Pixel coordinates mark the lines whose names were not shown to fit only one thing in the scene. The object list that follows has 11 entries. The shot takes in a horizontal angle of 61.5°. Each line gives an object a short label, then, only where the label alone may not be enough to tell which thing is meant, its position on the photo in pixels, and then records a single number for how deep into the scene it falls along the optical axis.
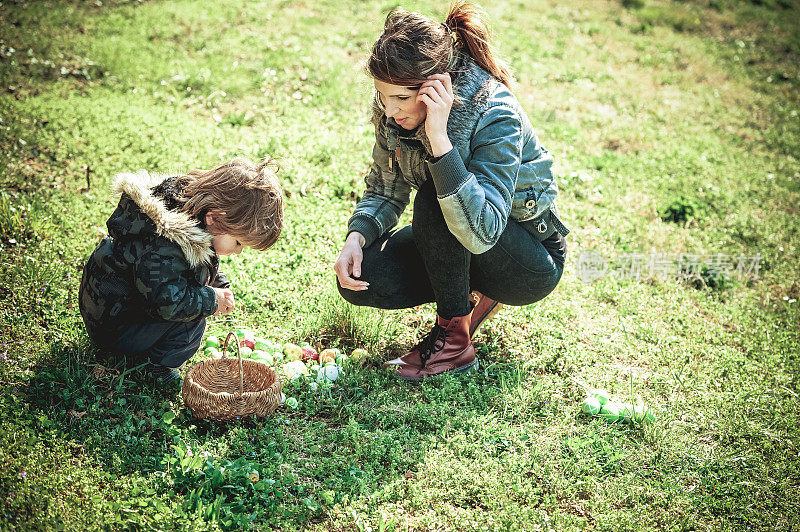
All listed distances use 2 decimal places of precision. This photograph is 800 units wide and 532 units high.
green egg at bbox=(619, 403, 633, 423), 3.19
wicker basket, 2.77
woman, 2.78
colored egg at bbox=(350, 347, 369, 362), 3.41
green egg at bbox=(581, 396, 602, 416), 3.22
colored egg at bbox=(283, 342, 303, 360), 3.38
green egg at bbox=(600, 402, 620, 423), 3.20
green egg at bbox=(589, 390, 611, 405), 3.27
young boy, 2.77
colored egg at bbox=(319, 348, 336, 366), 3.37
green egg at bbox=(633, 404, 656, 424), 3.17
